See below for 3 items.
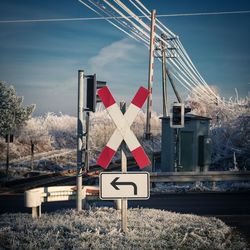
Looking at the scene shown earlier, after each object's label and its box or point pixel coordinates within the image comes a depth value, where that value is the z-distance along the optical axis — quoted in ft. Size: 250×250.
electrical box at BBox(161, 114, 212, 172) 61.11
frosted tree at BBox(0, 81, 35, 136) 126.31
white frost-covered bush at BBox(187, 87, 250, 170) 80.69
